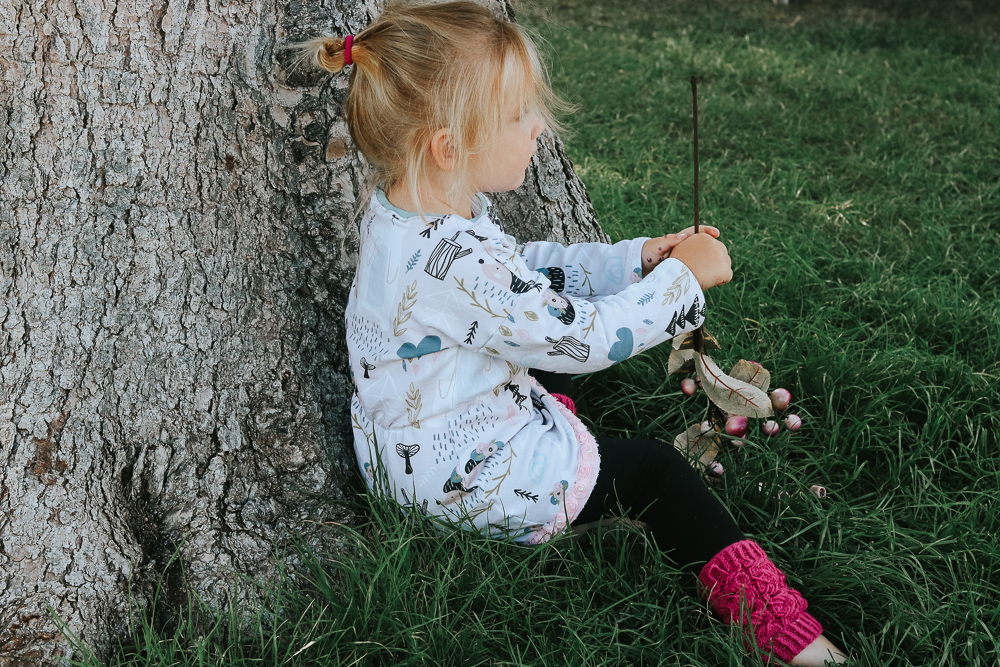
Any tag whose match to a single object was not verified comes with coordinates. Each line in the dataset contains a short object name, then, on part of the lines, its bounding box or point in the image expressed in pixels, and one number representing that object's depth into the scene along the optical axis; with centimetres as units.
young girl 151
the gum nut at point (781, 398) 198
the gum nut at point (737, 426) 195
